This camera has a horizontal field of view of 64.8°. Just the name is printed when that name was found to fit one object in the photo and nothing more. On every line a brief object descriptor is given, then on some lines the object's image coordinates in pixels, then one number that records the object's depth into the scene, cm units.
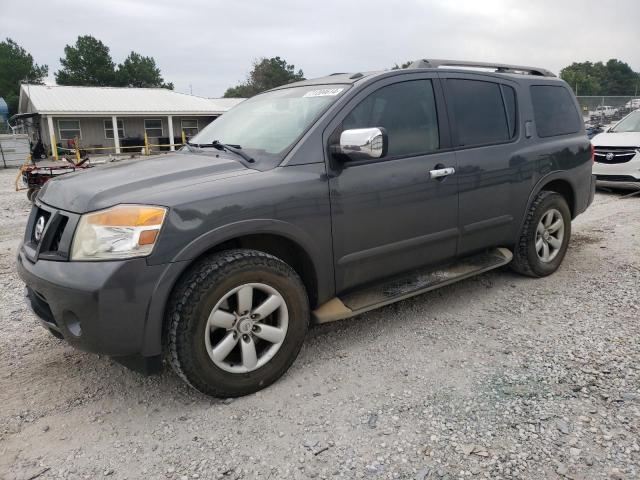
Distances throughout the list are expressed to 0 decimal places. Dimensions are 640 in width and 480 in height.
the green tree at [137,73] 6431
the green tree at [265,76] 6694
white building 2803
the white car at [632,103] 2541
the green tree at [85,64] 6181
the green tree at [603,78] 7551
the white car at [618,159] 911
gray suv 253
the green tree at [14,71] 6235
